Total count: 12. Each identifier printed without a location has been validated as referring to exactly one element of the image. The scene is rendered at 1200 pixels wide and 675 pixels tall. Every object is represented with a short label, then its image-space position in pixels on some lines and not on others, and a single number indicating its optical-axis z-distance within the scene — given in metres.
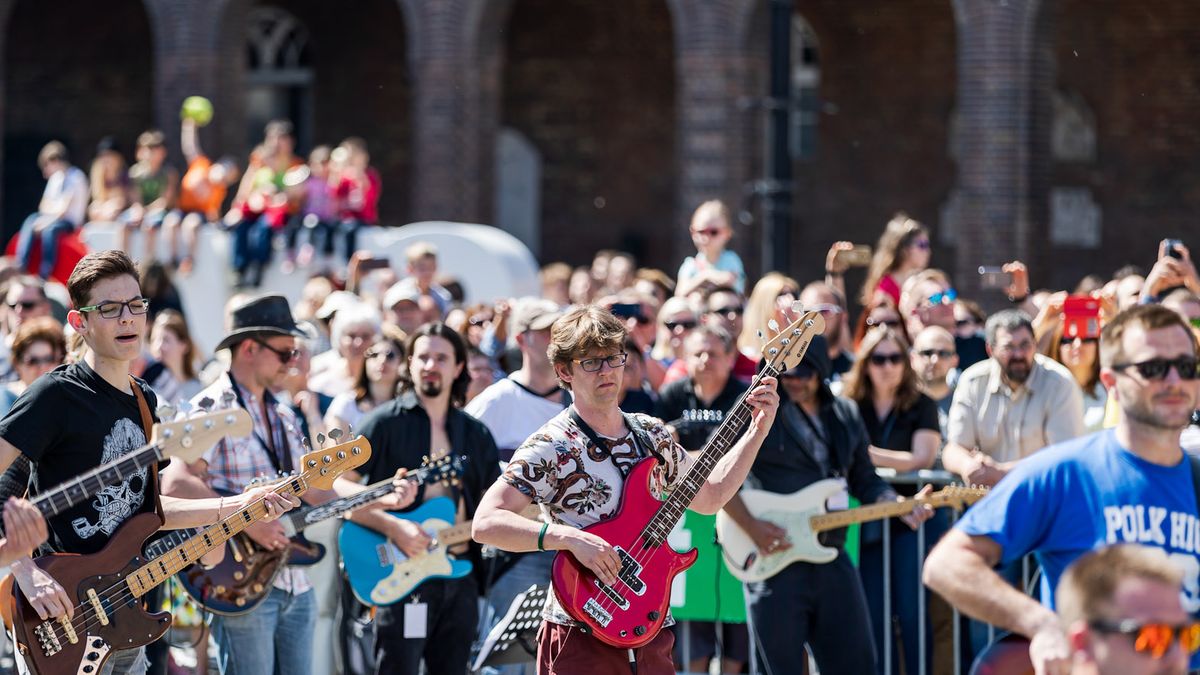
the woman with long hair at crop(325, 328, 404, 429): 16.27
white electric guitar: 13.84
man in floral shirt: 10.40
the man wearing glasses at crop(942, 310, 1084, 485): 15.32
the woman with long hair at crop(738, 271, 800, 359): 18.77
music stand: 12.90
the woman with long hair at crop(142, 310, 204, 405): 19.28
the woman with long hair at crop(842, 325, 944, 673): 15.54
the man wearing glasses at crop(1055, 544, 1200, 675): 6.86
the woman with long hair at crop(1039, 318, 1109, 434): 16.78
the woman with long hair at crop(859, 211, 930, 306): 21.50
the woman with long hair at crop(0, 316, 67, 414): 15.79
